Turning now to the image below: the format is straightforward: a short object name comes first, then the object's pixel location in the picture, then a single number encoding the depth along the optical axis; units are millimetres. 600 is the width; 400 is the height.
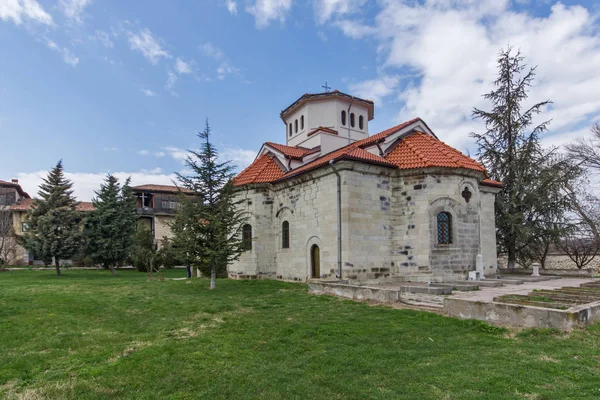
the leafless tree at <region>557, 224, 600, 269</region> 19844
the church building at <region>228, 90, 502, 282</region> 13609
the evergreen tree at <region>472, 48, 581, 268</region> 18750
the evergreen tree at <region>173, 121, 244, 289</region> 12516
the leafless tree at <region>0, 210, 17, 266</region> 26375
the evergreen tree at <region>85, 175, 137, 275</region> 22266
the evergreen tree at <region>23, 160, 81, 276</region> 19688
